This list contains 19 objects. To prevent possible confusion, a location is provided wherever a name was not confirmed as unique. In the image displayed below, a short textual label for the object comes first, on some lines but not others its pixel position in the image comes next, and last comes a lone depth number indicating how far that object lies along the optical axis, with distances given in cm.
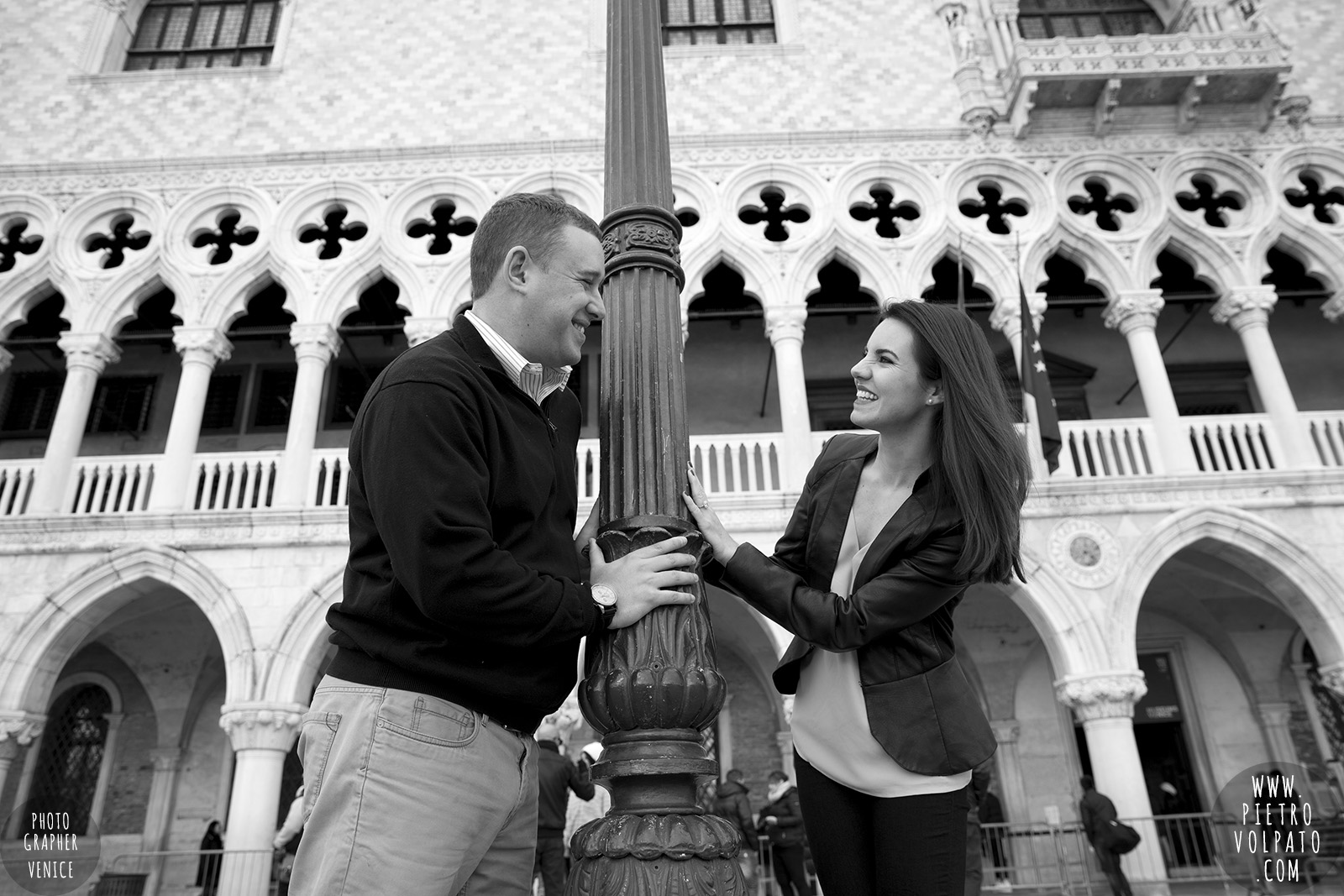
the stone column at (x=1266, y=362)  1053
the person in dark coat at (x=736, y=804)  817
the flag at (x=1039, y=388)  970
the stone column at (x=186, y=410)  1031
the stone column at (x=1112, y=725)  947
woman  193
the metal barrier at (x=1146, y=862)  894
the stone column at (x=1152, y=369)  1054
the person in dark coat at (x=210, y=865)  965
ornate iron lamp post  182
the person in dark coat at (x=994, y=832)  1097
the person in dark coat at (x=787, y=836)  824
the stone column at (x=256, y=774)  893
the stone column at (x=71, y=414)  1030
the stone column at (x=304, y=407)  1037
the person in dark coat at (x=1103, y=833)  838
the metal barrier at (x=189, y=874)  878
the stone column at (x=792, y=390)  1050
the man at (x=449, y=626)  158
